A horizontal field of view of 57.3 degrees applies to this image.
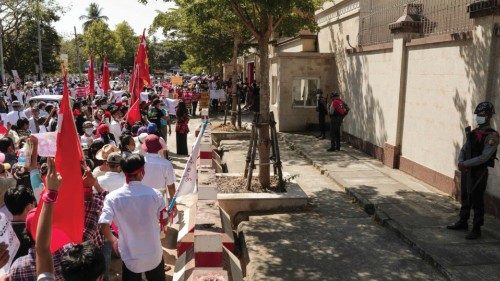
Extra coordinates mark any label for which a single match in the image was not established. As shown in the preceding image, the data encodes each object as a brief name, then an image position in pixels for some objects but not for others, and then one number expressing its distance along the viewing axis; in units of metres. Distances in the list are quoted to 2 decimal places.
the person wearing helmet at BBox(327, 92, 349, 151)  12.48
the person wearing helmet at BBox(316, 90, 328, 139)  14.60
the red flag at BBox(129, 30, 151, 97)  9.82
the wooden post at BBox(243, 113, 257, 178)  8.08
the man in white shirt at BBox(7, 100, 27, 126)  11.62
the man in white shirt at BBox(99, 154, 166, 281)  3.95
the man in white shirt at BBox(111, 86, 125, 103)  20.00
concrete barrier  3.86
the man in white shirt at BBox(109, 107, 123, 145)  9.59
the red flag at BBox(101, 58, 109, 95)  14.66
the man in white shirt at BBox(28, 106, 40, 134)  10.65
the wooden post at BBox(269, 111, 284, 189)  7.84
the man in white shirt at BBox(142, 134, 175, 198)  5.97
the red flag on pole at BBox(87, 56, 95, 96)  13.86
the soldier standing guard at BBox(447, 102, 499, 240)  5.95
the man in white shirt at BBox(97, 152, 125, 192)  5.14
